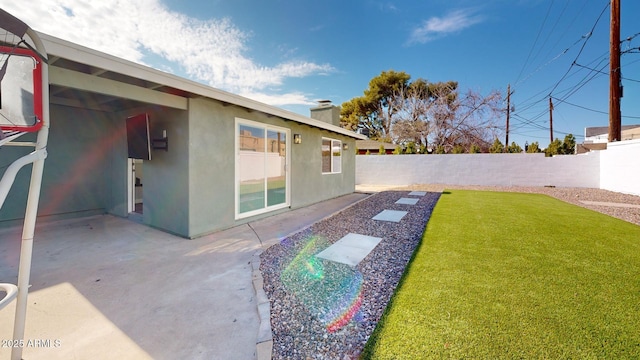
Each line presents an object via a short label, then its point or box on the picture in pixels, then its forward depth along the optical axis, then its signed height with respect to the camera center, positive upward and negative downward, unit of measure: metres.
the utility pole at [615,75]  10.22 +3.99
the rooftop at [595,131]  38.17 +6.37
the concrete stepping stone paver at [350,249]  3.60 -1.21
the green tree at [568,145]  18.55 +2.05
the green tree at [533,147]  17.38 +1.71
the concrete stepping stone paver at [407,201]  8.15 -0.97
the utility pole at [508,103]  19.67 +5.38
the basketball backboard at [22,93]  1.71 +0.53
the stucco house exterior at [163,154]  3.90 +0.38
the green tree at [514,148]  15.93 +1.50
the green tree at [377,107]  22.53 +6.25
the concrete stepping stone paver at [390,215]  5.95 -1.08
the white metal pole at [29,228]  1.59 -0.36
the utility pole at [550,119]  21.13 +4.46
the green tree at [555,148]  18.25 +1.75
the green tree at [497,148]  15.14 +1.45
